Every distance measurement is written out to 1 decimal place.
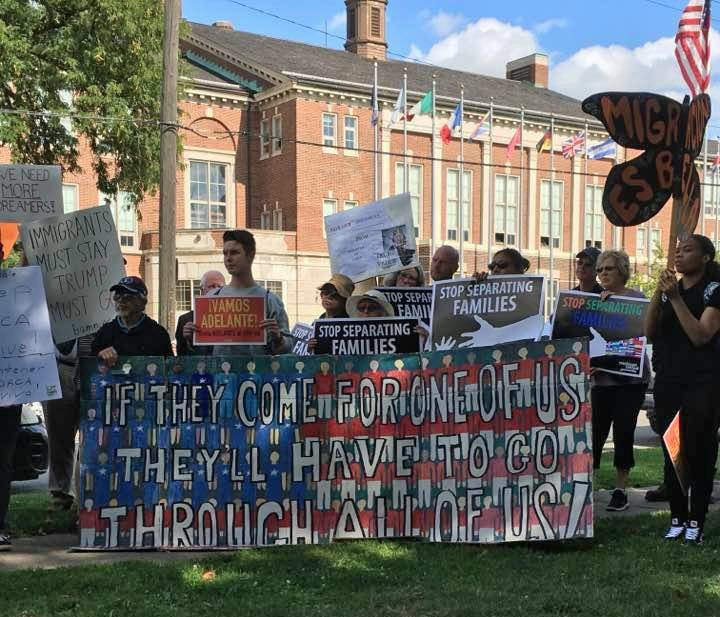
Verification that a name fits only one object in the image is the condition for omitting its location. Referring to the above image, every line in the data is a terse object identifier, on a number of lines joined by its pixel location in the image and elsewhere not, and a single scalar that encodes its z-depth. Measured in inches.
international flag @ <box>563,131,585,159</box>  1469.0
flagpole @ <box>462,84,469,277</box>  1423.5
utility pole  560.4
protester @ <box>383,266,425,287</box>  289.1
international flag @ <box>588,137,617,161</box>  1419.8
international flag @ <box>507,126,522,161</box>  1416.1
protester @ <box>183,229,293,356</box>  235.0
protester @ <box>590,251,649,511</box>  255.0
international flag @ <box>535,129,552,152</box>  1470.5
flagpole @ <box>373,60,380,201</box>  1354.6
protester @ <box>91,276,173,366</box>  230.2
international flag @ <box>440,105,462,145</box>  1376.7
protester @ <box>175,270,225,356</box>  248.1
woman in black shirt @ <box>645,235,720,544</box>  208.5
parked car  349.7
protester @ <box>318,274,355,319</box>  260.8
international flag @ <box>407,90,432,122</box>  1348.4
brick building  1368.1
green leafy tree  675.4
